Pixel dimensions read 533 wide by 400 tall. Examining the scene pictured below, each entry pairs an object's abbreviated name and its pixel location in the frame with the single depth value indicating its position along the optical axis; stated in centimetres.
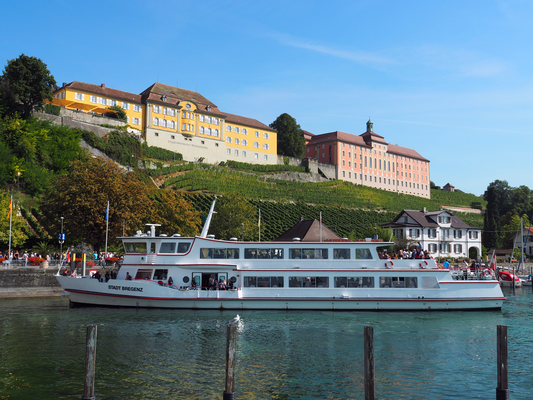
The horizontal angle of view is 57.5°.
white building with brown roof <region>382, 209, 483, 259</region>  7512
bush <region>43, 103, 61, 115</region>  7150
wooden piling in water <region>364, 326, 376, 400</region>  1167
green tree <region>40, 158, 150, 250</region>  4278
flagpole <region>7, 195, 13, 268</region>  4153
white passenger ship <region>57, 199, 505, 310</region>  2969
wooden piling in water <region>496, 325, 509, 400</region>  1176
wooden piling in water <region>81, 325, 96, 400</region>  1175
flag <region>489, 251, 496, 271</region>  5233
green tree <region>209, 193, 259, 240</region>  5547
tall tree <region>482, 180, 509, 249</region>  8984
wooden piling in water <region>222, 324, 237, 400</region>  1176
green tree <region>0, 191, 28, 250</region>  4528
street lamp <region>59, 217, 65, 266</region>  3908
